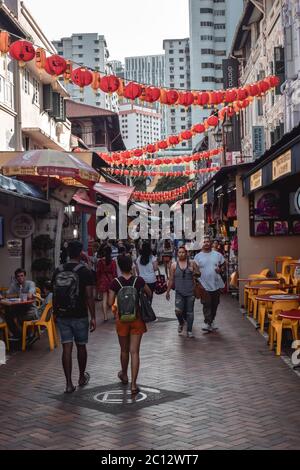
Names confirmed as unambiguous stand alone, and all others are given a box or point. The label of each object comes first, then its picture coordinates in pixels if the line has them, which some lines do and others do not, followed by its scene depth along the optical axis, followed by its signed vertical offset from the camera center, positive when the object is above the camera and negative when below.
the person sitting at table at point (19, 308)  11.06 -1.04
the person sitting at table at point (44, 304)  11.29 -1.00
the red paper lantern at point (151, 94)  15.35 +3.70
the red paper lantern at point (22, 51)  12.26 +3.82
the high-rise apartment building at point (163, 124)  165.74 +33.52
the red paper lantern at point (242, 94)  18.09 +4.32
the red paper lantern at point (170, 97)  15.91 +3.75
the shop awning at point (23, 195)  12.12 +1.14
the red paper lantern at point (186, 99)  16.56 +3.87
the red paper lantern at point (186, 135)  24.26 +4.29
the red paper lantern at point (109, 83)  14.33 +3.69
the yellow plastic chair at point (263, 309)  11.89 -1.19
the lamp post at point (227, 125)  23.47 +4.51
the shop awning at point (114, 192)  22.68 +2.07
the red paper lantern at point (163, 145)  25.92 +4.18
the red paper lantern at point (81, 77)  13.80 +3.71
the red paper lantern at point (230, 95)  17.88 +4.23
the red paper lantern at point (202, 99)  17.33 +4.03
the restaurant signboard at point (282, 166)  9.22 +1.24
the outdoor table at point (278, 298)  10.44 -0.87
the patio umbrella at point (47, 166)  13.91 +1.82
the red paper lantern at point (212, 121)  22.07 +4.37
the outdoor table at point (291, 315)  8.90 -0.99
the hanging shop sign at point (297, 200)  9.73 +0.69
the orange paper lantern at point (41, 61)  12.96 +3.82
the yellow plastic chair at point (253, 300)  13.39 -1.19
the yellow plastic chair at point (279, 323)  9.96 -1.23
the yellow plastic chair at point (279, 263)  15.42 -0.43
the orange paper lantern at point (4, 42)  11.90 +3.87
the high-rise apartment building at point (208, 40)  102.00 +33.42
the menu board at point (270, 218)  15.66 +0.68
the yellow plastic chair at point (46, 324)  10.91 -1.29
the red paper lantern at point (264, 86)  18.52 +4.64
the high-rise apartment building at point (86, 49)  121.25 +38.17
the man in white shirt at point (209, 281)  12.38 -0.67
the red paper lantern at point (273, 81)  18.45 +4.77
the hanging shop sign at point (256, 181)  12.60 +1.35
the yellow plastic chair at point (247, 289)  14.87 -1.01
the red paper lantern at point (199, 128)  23.22 +4.33
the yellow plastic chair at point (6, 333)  10.72 -1.41
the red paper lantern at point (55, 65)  12.90 +3.71
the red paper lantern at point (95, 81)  14.14 +3.70
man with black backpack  7.93 -0.66
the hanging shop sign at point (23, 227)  16.02 +0.55
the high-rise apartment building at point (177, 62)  155.75 +45.27
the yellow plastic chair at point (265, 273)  15.35 -0.65
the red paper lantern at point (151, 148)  26.80 +4.19
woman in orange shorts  7.85 -1.03
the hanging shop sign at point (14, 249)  16.33 +0.01
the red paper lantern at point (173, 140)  25.43 +4.28
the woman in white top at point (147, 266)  13.83 -0.41
